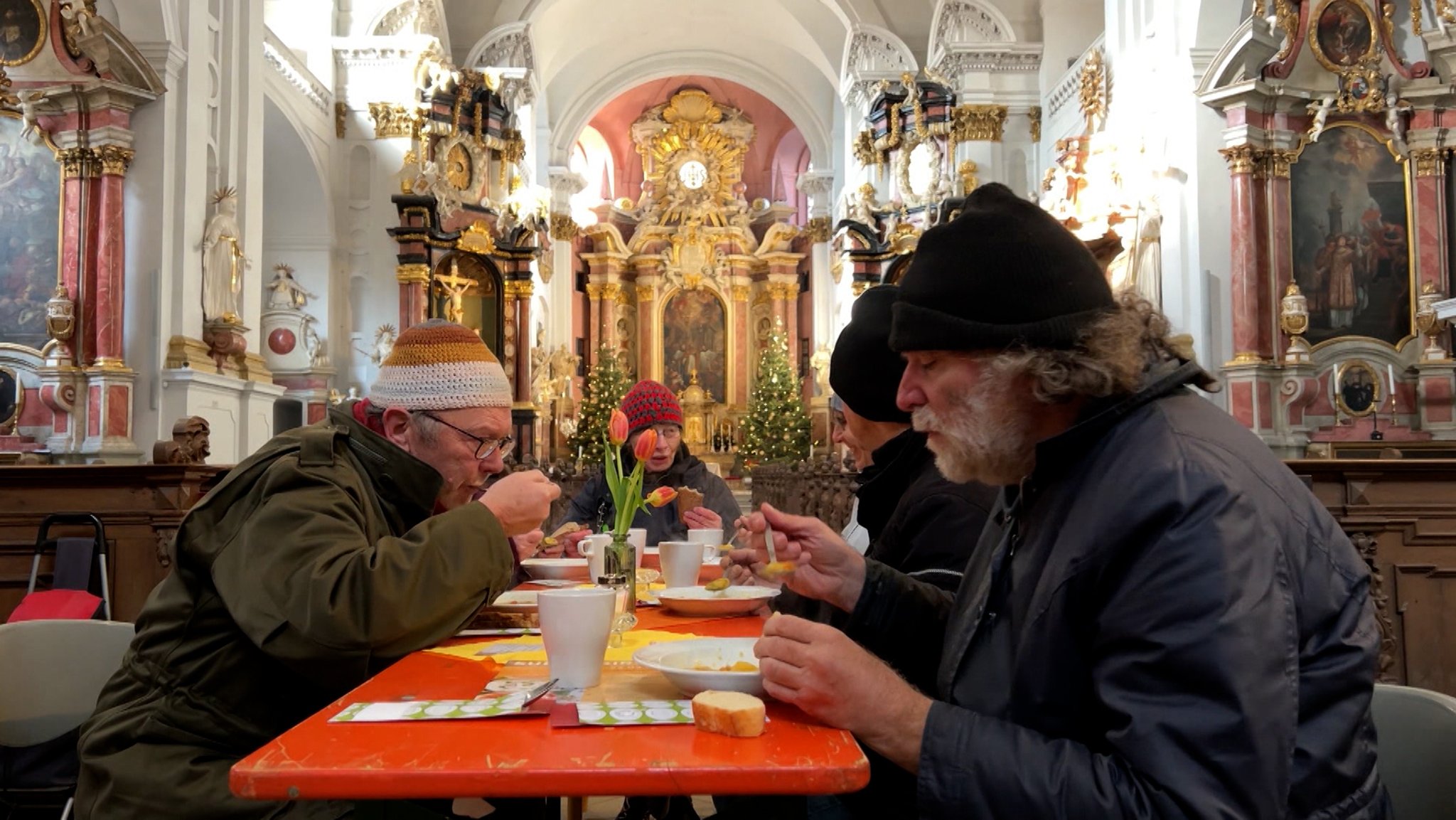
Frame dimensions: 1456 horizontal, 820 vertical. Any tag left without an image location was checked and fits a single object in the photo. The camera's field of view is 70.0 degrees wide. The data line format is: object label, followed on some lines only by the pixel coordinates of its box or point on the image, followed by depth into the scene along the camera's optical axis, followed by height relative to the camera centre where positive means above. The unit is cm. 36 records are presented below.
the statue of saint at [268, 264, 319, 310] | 1324 +194
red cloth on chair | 321 -51
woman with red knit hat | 439 -17
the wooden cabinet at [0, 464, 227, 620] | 505 -31
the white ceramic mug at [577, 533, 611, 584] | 241 -27
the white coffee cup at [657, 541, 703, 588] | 245 -29
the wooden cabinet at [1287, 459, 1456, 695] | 462 -47
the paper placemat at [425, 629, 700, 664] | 177 -37
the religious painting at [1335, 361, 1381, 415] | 832 +35
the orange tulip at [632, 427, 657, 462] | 197 -1
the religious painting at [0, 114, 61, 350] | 848 +175
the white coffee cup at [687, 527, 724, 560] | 280 -27
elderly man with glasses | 148 -24
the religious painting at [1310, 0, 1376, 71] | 842 +324
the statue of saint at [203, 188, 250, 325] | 912 +161
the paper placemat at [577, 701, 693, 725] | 128 -35
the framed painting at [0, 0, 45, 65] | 816 +328
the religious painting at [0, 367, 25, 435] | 834 +40
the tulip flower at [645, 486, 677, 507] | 237 -13
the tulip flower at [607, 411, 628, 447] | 202 +2
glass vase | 210 -27
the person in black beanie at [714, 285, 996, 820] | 182 -12
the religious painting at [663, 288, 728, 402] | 2500 +239
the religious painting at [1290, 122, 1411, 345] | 848 +161
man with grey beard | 102 -17
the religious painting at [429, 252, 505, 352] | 1545 +225
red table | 107 -35
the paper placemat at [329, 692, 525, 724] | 130 -34
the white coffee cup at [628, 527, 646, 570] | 249 -24
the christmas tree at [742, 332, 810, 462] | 2080 +39
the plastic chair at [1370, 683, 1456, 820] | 153 -48
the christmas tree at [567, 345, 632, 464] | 2075 +76
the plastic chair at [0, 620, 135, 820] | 230 -50
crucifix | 1538 +229
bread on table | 120 -32
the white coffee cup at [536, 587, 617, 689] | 139 -26
